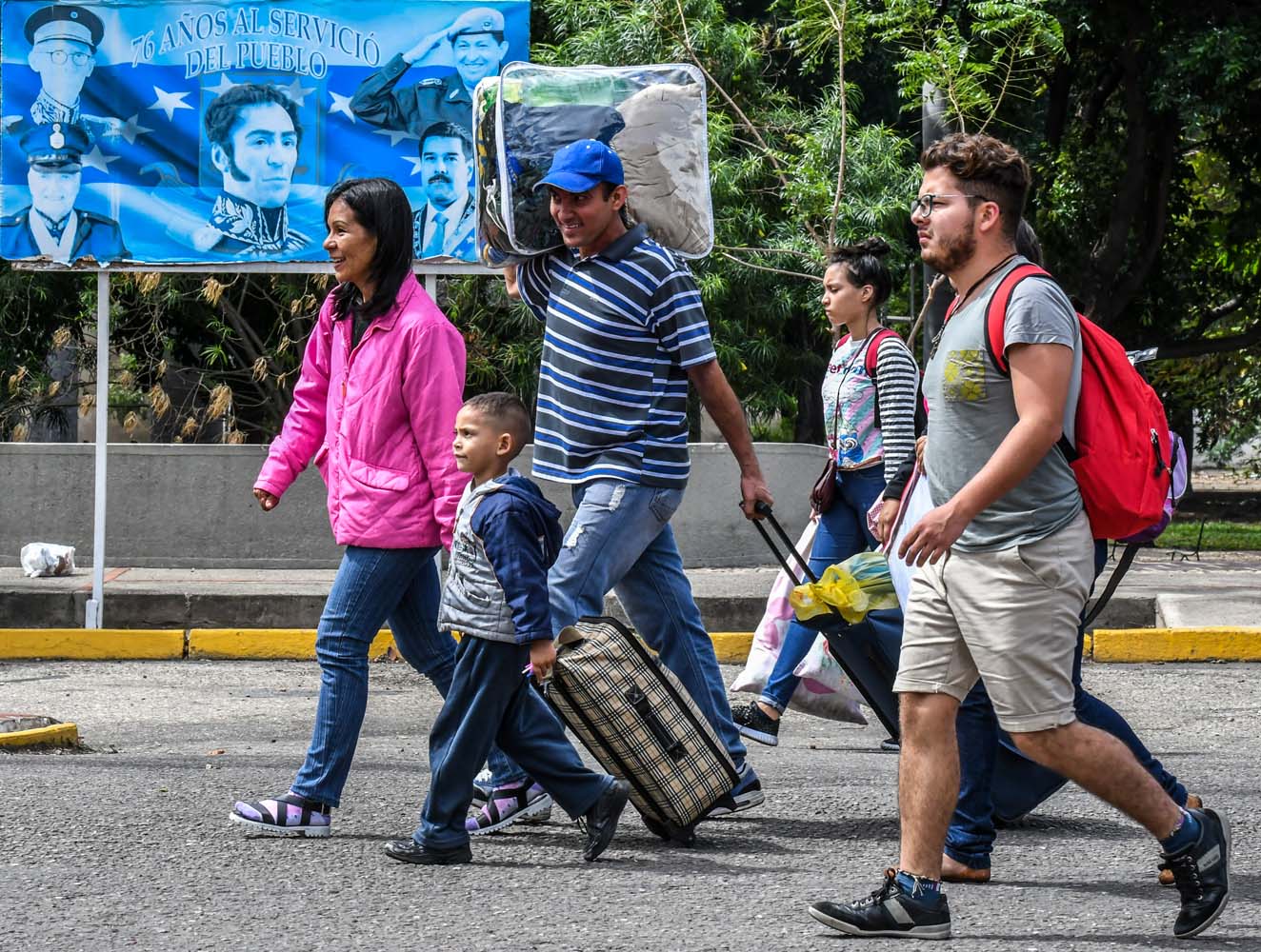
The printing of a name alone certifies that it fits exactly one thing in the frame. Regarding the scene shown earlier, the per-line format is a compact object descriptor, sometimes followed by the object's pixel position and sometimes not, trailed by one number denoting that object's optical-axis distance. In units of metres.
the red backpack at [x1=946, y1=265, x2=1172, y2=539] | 7.48
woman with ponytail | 12.43
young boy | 8.75
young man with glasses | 7.29
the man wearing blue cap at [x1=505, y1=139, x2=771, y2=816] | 9.53
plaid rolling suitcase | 9.33
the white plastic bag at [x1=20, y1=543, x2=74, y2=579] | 23.91
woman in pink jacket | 9.58
